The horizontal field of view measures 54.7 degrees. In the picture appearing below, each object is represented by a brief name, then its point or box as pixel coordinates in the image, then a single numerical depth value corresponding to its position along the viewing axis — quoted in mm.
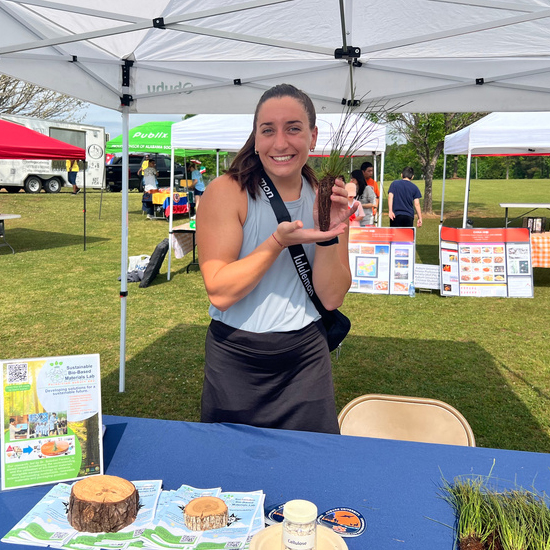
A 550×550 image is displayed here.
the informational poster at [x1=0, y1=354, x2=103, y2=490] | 1350
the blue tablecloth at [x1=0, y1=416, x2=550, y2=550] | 1231
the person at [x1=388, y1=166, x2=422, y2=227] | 9242
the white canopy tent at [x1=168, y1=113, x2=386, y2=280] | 7152
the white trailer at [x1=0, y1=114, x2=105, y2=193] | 18375
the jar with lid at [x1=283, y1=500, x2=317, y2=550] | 920
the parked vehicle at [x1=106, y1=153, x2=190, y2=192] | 22828
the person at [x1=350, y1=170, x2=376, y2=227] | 9109
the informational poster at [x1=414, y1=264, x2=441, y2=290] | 7566
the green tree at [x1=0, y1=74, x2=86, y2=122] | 21094
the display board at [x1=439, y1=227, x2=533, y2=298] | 7277
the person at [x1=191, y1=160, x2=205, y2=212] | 14658
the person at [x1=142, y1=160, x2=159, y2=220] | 16142
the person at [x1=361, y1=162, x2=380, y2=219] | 9694
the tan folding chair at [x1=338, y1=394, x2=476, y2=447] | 2064
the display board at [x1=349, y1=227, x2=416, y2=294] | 7293
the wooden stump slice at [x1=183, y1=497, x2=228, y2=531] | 1162
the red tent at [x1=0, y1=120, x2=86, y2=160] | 8031
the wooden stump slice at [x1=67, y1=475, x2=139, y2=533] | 1163
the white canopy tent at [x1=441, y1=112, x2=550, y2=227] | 7047
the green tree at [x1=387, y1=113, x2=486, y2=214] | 16641
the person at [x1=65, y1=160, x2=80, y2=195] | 19159
